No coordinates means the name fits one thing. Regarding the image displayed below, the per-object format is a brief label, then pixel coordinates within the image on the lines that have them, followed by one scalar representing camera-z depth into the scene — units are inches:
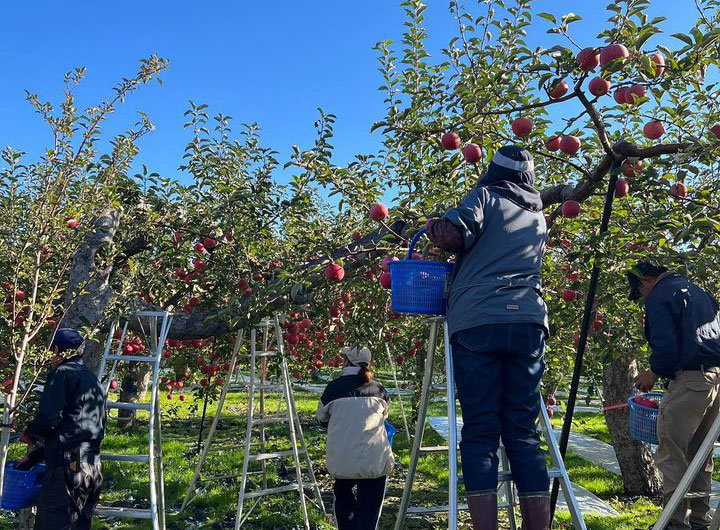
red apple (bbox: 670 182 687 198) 133.7
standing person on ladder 84.0
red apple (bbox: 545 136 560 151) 134.9
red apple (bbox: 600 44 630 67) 107.0
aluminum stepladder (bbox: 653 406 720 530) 90.1
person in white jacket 152.3
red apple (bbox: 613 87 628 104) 120.8
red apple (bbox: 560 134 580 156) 127.5
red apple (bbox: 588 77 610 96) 112.0
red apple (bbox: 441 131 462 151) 133.1
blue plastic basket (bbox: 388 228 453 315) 97.2
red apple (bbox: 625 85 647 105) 116.3
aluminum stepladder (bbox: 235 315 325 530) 176.1
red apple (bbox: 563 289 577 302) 157.3
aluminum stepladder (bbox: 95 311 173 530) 141.2
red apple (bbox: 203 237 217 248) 191.0
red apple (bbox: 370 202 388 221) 138.1
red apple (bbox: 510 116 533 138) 125.5
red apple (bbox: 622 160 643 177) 121.5
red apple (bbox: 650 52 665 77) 114.6
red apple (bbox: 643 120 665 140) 126.5
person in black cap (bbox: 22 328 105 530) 125.9
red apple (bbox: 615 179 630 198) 127.2
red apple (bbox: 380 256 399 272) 145.1
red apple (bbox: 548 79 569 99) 121.5
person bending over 127.9
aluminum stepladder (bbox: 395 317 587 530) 87.7
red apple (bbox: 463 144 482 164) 129.2
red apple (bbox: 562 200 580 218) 124.3
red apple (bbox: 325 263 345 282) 142.9
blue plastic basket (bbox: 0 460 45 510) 130.3
